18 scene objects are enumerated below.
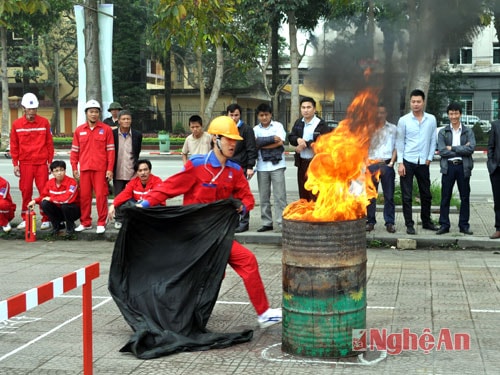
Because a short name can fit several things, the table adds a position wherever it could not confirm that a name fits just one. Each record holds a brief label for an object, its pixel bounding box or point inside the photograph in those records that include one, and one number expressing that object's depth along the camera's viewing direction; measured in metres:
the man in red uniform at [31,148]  11.72
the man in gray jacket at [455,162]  10.84
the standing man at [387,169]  11.02
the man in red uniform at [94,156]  11.38
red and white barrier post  4.02
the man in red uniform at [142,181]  10.70
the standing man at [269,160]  11.24
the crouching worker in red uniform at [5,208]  11.88
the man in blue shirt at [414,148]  10.84
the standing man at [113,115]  12.78
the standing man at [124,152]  11.62
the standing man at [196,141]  11.23
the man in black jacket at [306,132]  10.68
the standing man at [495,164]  10.52
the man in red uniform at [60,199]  11.48
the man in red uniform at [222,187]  6.35
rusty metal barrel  5.46
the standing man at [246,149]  11.06
